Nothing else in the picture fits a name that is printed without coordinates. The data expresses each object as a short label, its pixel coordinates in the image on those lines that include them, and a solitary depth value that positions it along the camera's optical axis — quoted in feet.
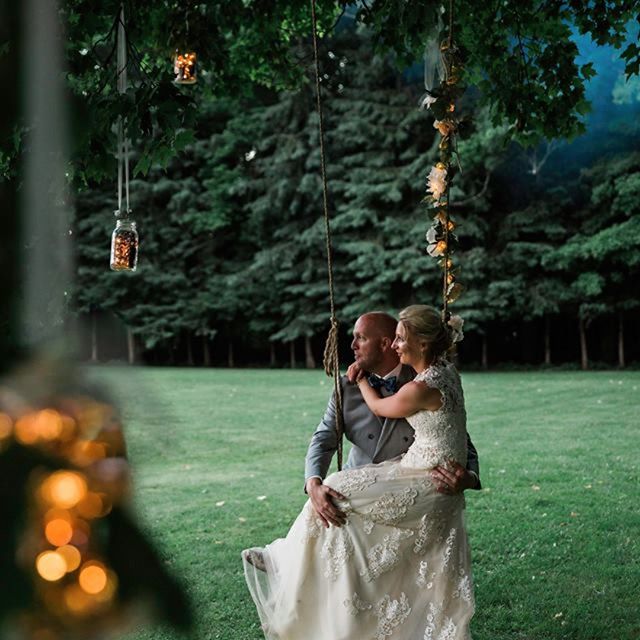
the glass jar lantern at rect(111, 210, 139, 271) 12.67
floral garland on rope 11.69
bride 11.02
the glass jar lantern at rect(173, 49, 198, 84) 14.50
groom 11.79
